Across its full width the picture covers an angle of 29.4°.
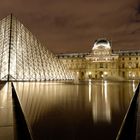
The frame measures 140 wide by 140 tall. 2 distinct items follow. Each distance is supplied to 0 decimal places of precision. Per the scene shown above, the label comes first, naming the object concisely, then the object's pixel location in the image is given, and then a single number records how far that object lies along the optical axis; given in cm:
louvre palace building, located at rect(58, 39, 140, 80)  9612
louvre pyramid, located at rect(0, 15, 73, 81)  2992
